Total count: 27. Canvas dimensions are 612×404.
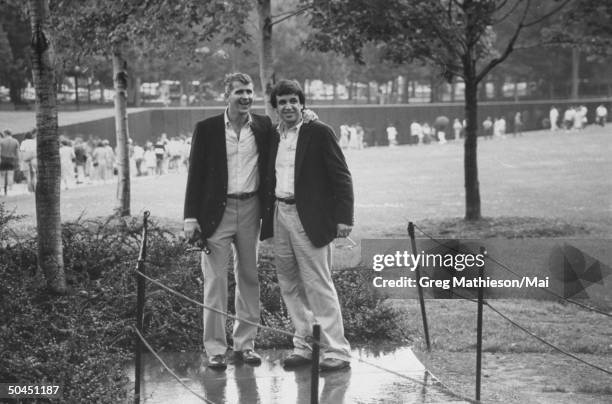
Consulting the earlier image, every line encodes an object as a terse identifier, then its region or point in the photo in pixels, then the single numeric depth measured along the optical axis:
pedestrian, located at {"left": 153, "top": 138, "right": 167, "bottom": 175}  38.12
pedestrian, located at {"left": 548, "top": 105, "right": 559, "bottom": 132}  64.36
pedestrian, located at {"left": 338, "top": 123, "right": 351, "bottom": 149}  54.47
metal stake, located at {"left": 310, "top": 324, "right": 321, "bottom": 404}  4.13
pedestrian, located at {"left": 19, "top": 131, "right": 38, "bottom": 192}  24.89
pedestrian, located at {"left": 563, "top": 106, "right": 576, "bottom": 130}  63.69
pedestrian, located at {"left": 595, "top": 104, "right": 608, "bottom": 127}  62.65
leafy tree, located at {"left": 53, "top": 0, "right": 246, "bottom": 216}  13.55
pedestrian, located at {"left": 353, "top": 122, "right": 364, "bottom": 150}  54.19
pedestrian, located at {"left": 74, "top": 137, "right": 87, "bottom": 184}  31.86
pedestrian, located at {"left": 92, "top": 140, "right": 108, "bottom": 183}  31.41
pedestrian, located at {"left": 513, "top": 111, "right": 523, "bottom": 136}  62.16
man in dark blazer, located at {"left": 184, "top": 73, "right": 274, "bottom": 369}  6.43
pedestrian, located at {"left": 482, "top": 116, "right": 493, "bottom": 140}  62.28
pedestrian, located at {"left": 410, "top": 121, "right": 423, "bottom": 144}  57.66
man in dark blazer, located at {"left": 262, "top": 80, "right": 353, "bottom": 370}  6.27
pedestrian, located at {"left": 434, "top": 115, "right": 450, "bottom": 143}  58.11
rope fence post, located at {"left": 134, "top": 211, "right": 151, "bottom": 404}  5.76
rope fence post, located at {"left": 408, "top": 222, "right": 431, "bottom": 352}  7.50
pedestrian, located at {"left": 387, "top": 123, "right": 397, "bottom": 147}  57.41
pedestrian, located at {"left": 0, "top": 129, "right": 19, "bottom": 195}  24.78
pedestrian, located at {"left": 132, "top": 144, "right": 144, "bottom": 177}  38.28
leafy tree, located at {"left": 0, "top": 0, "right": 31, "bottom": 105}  43.57
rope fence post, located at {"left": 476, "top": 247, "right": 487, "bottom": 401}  6.07
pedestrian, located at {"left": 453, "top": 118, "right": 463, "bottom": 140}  60.28
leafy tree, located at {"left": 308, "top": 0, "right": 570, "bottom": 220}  15.48
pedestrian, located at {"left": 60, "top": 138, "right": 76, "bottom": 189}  27.64
